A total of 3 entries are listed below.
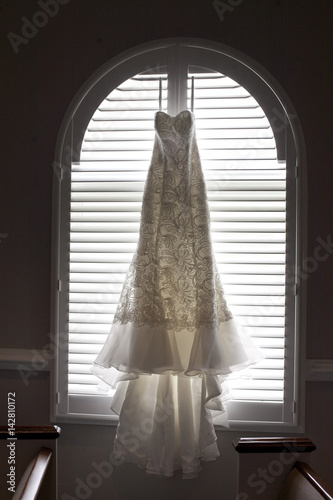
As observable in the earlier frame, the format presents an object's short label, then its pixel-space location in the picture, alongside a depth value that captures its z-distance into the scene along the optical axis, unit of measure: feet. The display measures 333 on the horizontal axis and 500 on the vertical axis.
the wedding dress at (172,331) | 5.36
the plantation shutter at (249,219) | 5.94
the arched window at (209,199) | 5.94
